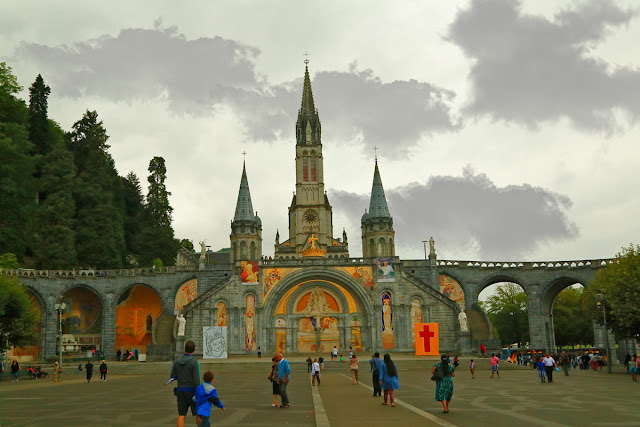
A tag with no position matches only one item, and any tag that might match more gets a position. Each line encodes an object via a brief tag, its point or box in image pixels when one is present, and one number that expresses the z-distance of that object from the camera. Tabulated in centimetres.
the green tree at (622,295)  2981
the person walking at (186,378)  880
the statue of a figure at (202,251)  5246
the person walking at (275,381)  1475
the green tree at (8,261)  4134
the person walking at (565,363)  2839
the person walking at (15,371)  2951
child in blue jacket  865
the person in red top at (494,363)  2753
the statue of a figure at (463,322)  4434
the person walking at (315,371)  2239
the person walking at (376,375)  1711
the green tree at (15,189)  4650
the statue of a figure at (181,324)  4434
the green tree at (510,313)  6831
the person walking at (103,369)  2847
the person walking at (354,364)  2205
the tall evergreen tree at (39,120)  5909
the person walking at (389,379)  1438
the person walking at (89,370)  2698
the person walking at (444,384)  1320
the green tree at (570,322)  6344
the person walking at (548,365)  2361
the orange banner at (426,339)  4366
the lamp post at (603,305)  3000
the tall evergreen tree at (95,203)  5472
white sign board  4381
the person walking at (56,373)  2803
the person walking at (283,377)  1461
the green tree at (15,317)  3281
